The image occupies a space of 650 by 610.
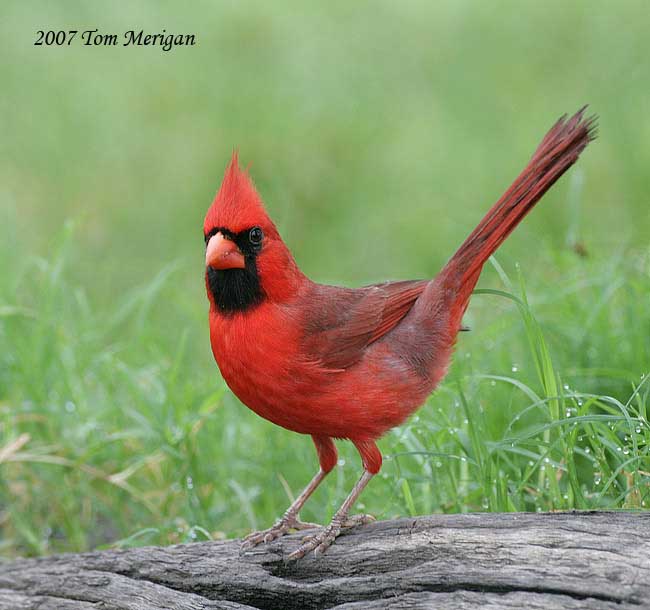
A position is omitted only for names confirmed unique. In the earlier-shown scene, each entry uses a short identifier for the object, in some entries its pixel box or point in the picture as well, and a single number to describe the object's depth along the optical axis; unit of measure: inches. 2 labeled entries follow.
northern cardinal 236.2
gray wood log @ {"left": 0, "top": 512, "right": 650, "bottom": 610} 192.4
